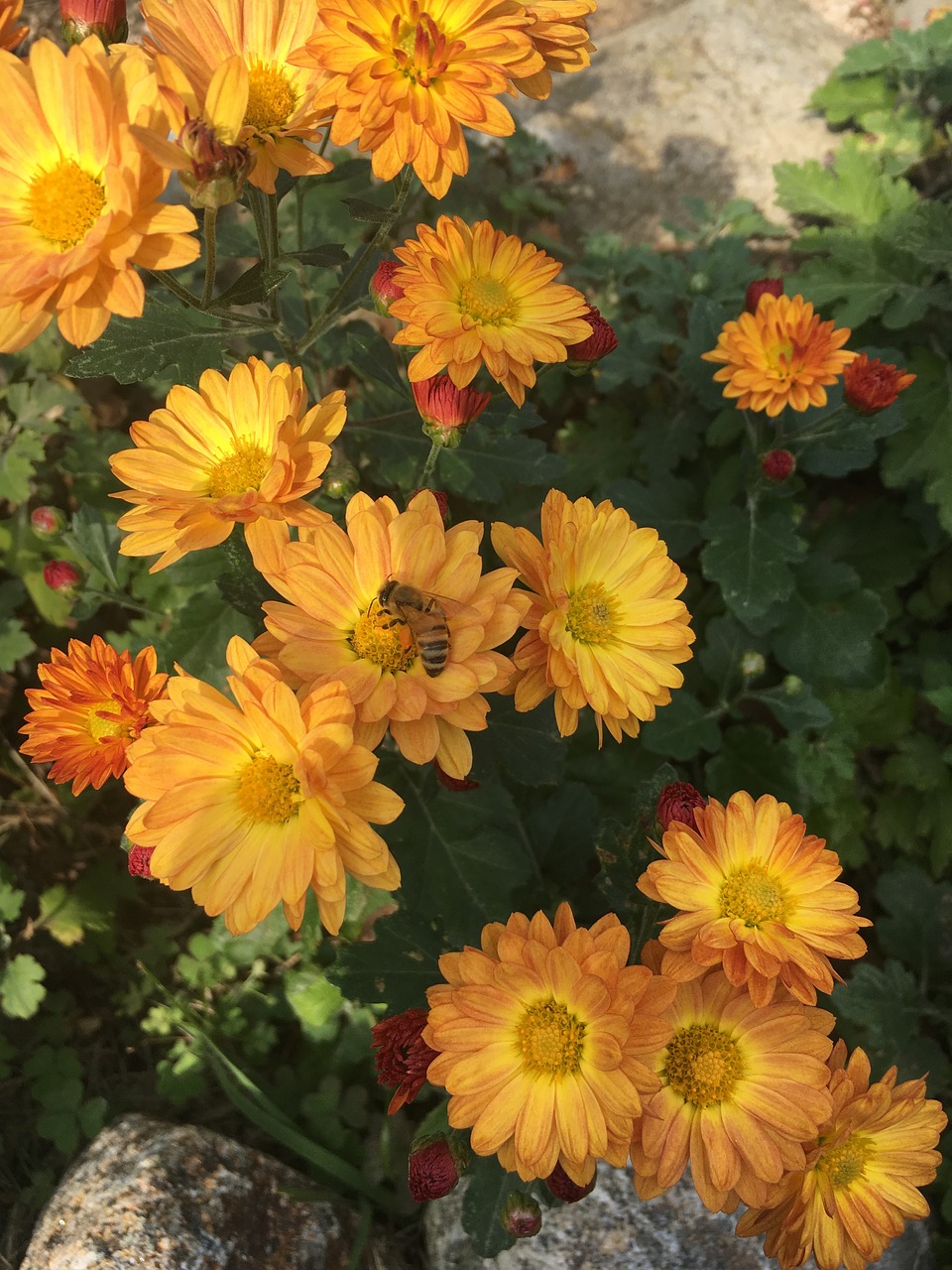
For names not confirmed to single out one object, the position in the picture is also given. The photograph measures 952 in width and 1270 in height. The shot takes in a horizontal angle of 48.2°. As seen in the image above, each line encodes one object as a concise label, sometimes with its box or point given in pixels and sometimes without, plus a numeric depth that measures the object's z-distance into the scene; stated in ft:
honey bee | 0.53
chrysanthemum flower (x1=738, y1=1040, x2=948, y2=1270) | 0.57
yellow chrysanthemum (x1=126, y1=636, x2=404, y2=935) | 0.50
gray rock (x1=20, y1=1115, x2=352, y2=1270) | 0.73
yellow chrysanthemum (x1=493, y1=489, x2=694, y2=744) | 0.58
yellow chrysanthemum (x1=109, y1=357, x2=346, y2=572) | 0.55
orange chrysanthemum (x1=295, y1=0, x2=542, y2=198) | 0.54
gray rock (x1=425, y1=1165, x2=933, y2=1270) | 0.75
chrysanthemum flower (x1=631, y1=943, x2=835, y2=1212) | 0.55
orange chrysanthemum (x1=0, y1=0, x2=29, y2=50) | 0.54
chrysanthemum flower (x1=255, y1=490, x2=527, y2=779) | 0.53
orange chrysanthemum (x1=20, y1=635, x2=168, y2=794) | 0.61
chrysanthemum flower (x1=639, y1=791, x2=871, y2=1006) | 0.54
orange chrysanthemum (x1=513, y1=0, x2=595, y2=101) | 0.57
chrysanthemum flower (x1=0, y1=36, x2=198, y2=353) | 0.50
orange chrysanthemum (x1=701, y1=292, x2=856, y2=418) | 0.82
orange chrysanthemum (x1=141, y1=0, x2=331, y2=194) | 0.57
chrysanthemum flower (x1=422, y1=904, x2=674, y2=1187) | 0.52
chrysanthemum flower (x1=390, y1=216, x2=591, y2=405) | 0.58
